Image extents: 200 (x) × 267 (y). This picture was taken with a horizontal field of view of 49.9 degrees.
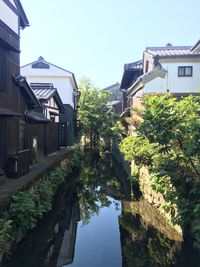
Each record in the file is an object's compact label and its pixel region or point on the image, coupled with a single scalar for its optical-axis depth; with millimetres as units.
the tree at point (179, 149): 5313
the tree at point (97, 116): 25998
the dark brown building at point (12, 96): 8363
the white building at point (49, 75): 22691
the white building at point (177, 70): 14898
